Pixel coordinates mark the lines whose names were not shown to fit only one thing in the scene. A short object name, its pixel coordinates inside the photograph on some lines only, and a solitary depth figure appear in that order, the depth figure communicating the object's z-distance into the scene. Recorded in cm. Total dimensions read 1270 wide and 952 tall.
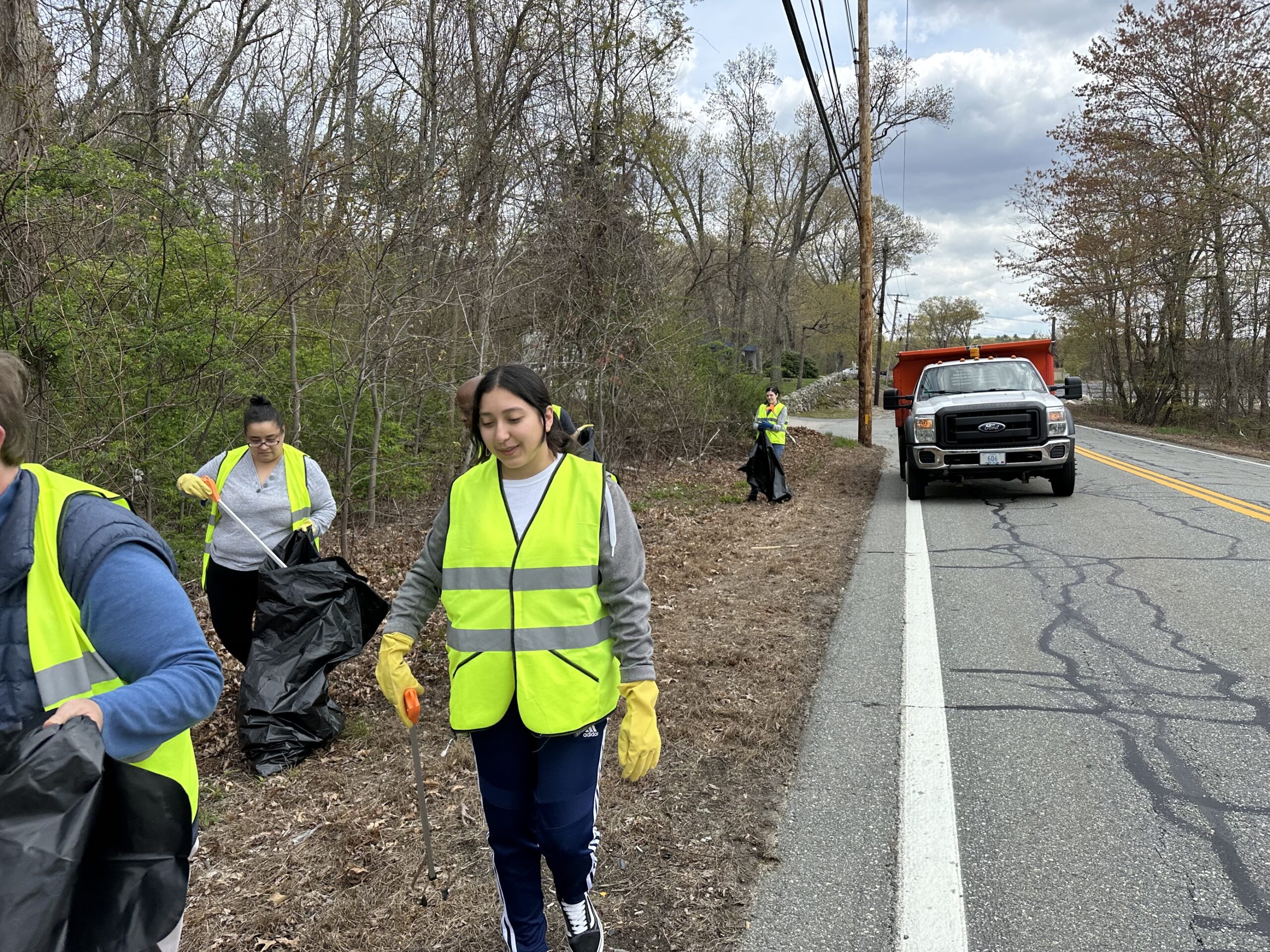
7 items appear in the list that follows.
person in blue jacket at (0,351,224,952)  150
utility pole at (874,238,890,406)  4591
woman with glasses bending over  445
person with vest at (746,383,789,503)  1155
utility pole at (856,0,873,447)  1869
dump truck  1102
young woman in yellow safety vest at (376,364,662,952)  234
